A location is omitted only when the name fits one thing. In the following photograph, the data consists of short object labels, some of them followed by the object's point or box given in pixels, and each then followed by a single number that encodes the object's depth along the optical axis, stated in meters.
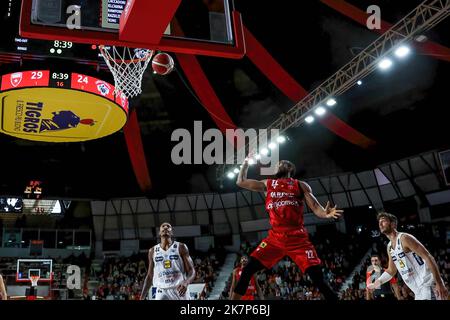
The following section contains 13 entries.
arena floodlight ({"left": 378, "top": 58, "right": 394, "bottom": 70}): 11.88
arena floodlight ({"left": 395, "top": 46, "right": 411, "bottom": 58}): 11.40
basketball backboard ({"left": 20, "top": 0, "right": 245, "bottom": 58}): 6.17
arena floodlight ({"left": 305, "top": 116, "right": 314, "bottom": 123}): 14.98
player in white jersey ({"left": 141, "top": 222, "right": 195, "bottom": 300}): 6.32
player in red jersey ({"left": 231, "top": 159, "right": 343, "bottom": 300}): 4.80
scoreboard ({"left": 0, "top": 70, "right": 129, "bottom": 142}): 9.49
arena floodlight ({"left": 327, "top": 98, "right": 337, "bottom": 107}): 13.86
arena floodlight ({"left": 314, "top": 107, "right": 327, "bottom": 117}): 14.41
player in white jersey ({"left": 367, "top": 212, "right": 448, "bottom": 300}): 4.98
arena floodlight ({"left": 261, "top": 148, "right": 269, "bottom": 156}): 17.31
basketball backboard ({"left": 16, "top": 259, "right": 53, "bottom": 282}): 17.38
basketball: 8.21
